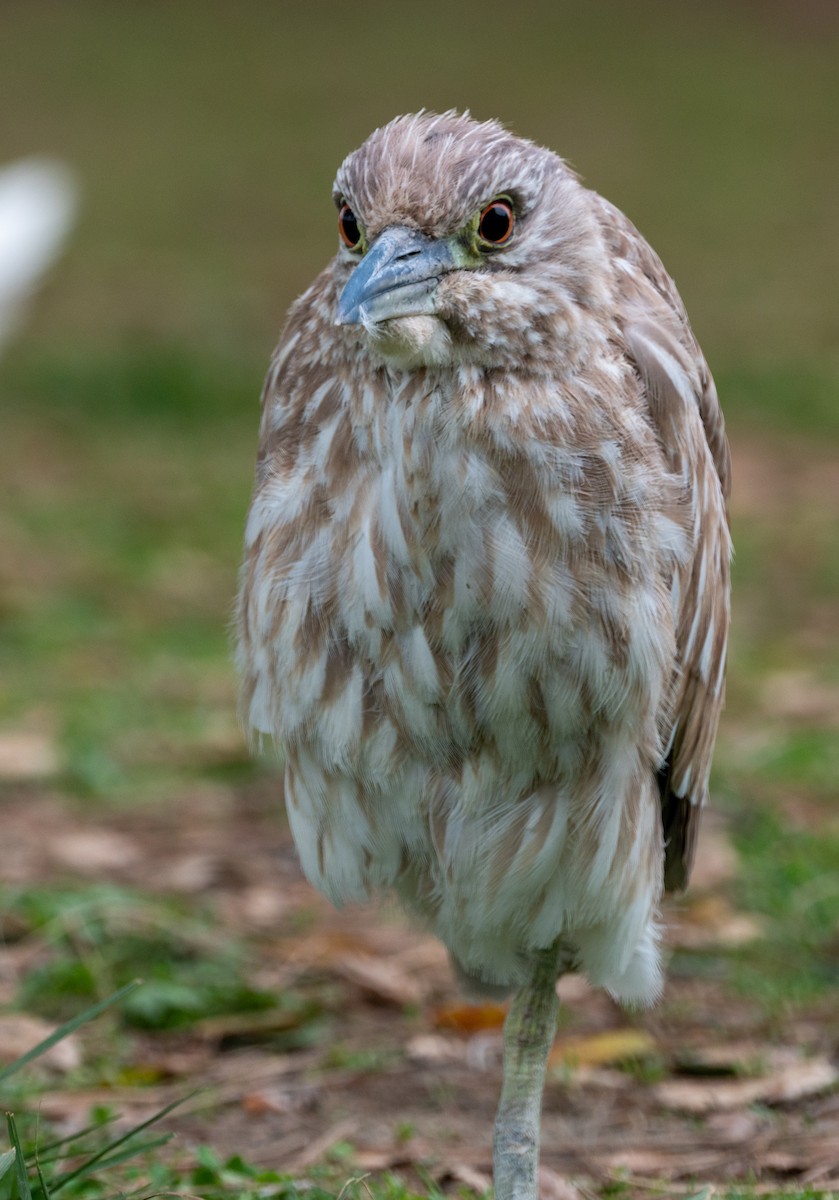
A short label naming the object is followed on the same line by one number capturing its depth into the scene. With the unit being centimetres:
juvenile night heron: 568
